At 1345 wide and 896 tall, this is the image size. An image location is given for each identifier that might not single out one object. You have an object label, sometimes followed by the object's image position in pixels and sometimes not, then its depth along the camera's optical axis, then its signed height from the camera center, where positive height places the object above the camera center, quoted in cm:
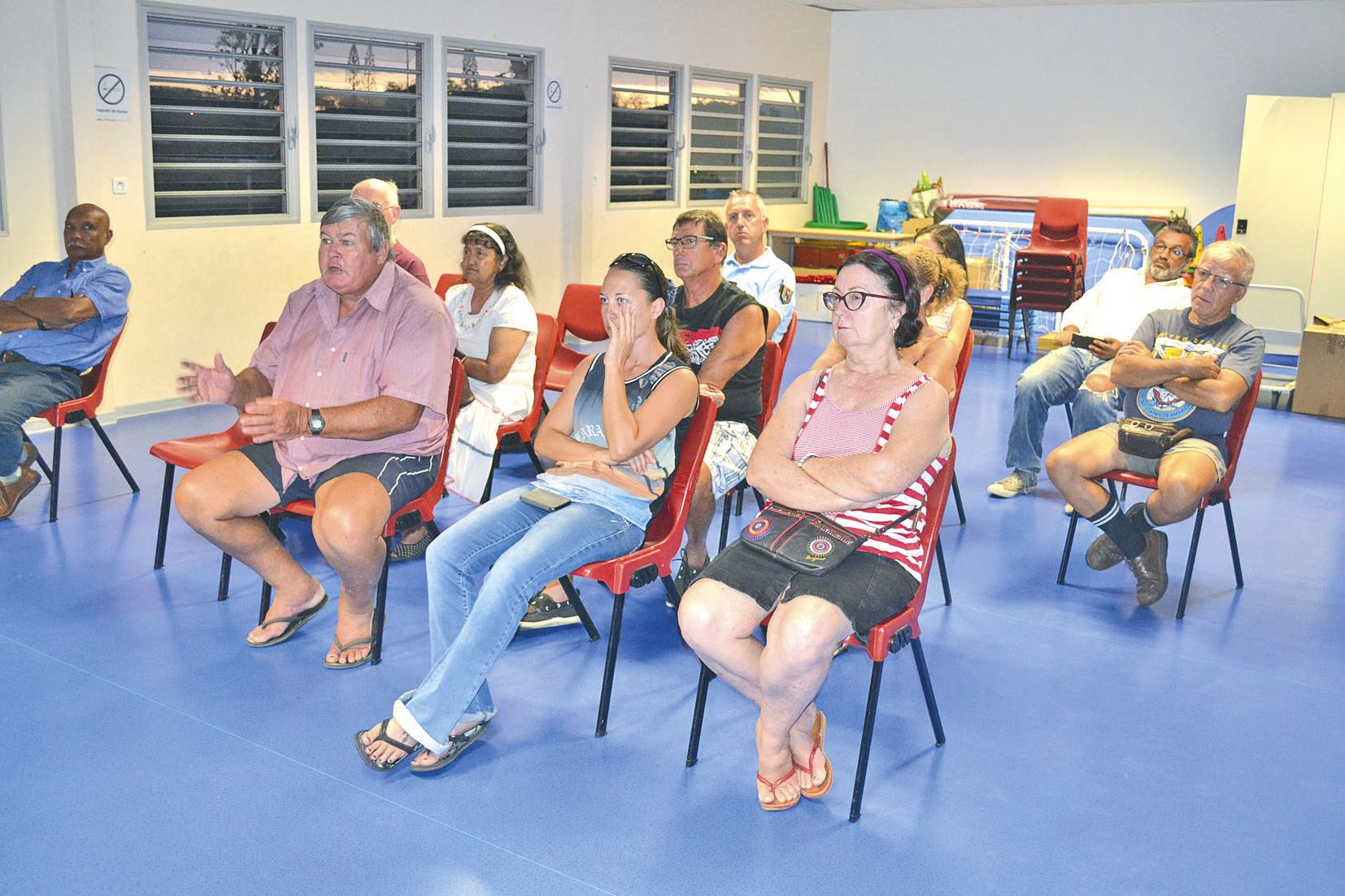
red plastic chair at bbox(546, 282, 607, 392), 613 -49
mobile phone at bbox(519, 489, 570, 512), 337 -77
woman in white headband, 480 -56
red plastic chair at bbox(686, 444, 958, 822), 293 -98
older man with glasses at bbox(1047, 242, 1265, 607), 441 -64
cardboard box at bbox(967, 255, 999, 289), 1133 -39
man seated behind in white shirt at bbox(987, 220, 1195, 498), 583 -59
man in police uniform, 542 -18
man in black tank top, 439 -45
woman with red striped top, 288 -70
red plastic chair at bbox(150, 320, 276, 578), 427 -86
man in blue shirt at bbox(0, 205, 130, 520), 499 -56
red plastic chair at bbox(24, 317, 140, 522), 504 -86
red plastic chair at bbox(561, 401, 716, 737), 335 -90
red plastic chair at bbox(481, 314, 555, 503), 504 -63
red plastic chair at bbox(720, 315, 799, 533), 473 -60
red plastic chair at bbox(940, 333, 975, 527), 495 -53
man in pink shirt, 366 -62
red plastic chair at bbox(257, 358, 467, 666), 373 -92
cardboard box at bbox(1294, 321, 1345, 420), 785 -83
